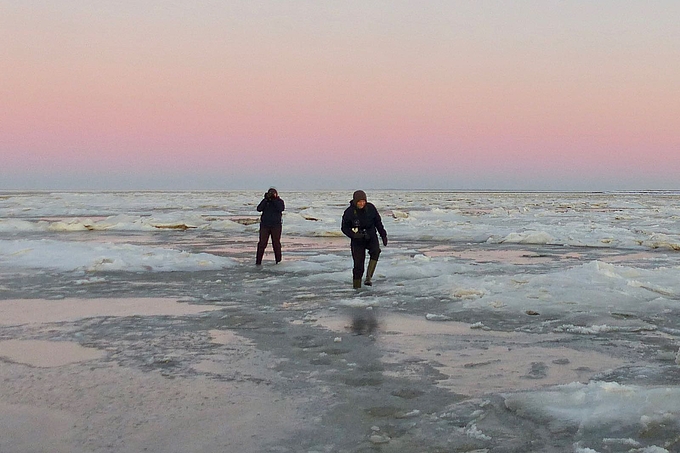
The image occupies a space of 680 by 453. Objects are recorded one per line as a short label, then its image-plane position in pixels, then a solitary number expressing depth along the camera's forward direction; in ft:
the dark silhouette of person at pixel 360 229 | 34.63
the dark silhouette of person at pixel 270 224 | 45.39
